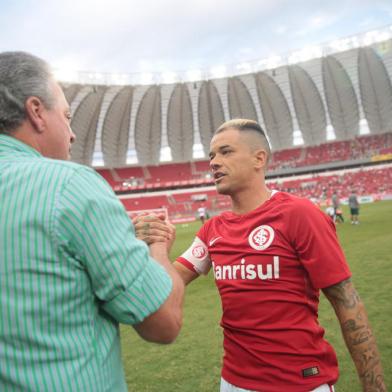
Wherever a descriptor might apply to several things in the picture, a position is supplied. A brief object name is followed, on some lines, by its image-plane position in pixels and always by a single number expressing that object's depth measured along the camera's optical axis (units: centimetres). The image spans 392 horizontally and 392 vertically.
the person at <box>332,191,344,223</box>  1714
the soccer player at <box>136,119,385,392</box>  183
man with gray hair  101
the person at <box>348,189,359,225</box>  1557
